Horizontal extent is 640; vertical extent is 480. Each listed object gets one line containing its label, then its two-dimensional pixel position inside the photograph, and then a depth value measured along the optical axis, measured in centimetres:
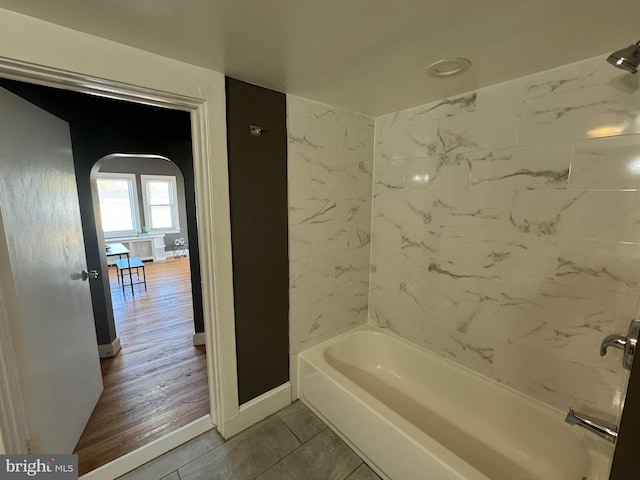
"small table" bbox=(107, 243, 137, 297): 489
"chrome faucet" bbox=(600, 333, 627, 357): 108
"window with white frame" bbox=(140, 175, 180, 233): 661
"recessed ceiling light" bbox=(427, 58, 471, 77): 130
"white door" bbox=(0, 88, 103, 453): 123
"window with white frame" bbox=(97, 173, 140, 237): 608
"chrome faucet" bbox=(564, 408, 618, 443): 109
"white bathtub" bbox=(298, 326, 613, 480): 131
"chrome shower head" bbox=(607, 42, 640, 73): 100
